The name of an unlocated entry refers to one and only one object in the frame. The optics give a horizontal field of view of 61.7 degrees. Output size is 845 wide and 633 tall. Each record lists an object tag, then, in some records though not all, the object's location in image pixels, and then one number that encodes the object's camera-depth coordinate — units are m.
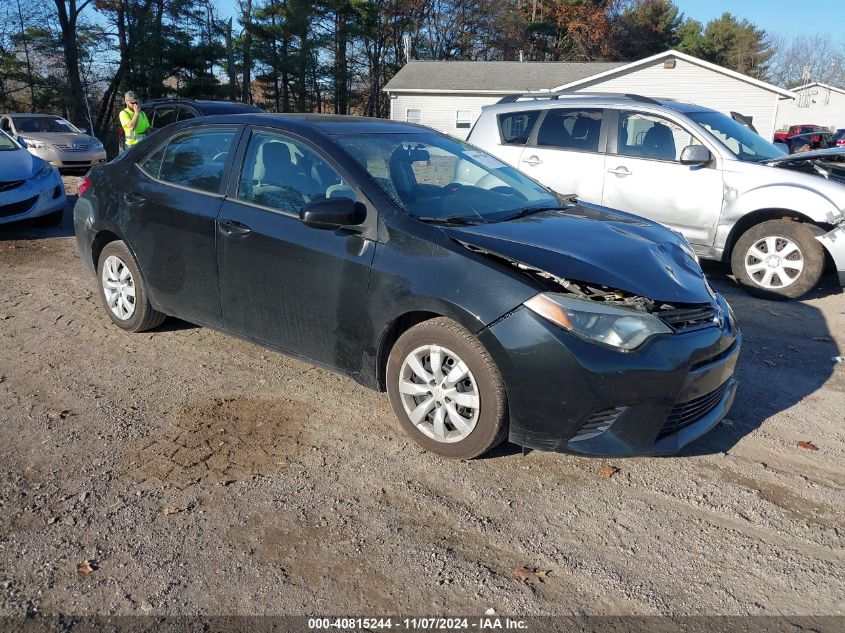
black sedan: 3.30
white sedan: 8.88
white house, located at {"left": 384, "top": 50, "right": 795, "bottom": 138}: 28.89
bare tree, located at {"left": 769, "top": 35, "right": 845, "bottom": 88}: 80.38
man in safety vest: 11.38
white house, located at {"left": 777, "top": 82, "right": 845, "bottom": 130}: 50.41
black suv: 12.12
